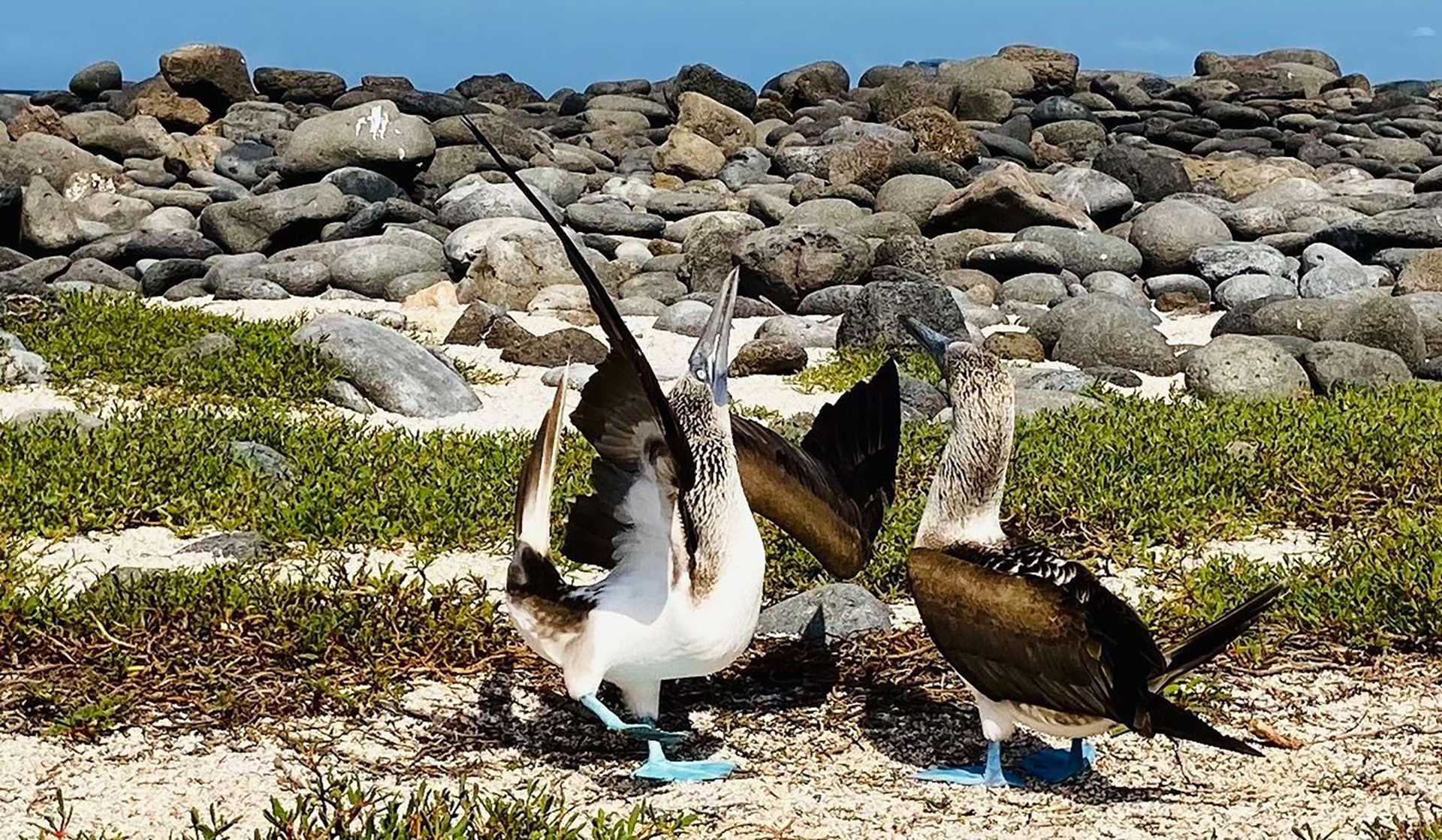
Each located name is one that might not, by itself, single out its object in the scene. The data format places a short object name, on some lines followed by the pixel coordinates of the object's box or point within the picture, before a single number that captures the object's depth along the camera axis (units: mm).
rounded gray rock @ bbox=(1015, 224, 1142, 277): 15727
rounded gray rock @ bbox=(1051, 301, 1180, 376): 11031
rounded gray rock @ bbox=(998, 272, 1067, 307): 14422
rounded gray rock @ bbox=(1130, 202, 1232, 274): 16000
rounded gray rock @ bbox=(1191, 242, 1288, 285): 15079
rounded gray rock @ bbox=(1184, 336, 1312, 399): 9602
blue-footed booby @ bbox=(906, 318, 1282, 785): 3734
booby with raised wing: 3775
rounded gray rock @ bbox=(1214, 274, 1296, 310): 14273
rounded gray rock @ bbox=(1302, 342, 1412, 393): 9781
